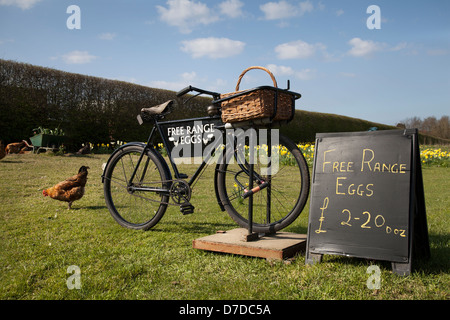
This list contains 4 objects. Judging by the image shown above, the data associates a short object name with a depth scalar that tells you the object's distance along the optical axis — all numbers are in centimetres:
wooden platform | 275
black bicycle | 316
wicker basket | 277
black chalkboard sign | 241
